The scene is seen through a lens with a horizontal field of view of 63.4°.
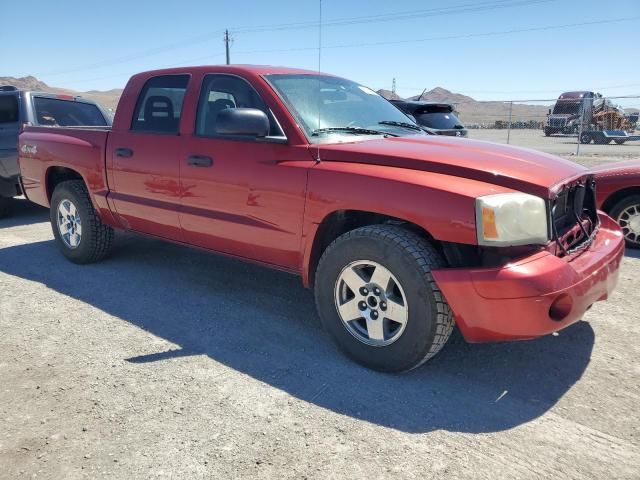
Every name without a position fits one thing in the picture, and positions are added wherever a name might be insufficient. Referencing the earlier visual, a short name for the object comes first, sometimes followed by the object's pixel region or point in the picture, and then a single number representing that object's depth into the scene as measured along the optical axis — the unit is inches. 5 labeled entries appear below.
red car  218.8
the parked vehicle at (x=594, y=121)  991.0
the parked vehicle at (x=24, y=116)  281.0
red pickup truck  105.1
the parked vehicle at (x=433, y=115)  404.8
